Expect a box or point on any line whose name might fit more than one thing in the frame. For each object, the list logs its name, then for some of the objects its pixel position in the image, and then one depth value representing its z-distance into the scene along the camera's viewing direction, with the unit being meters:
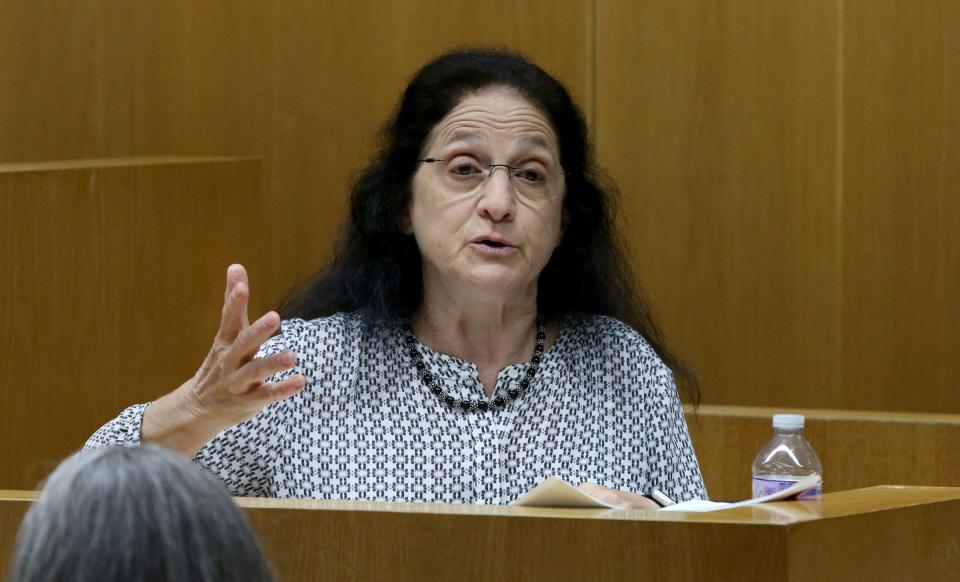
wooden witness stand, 5.45
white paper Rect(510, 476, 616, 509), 5.52
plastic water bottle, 5.87
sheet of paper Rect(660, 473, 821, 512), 5.56
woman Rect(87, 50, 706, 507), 5.89
